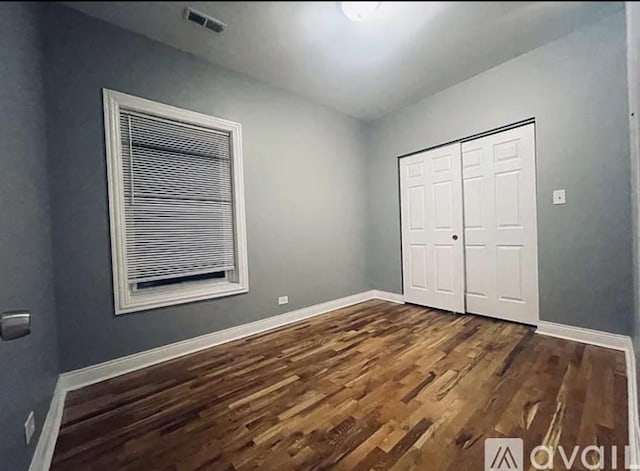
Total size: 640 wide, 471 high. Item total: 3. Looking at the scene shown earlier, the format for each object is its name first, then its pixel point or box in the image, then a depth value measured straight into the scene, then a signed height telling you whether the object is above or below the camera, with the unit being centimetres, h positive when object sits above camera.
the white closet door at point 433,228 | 313 -2
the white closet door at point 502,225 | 259 +0
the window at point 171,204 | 204 +27
